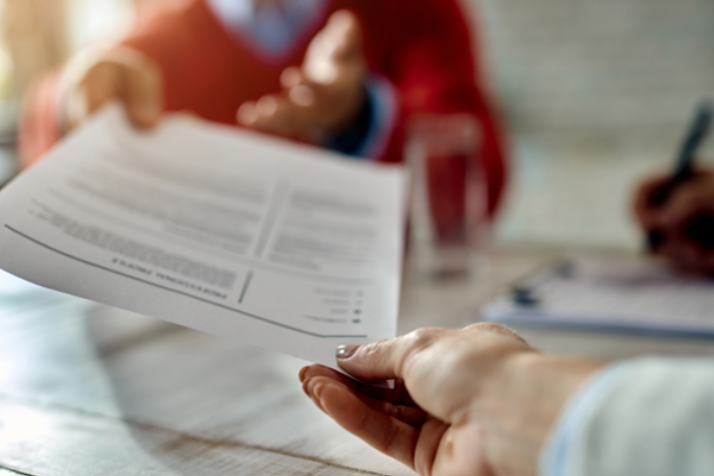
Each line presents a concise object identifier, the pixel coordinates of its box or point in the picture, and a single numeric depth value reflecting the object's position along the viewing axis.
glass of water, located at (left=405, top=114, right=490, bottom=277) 0.66
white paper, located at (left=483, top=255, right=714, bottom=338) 0.44
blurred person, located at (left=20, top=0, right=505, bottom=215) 0.89
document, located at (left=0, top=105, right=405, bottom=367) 0.26
